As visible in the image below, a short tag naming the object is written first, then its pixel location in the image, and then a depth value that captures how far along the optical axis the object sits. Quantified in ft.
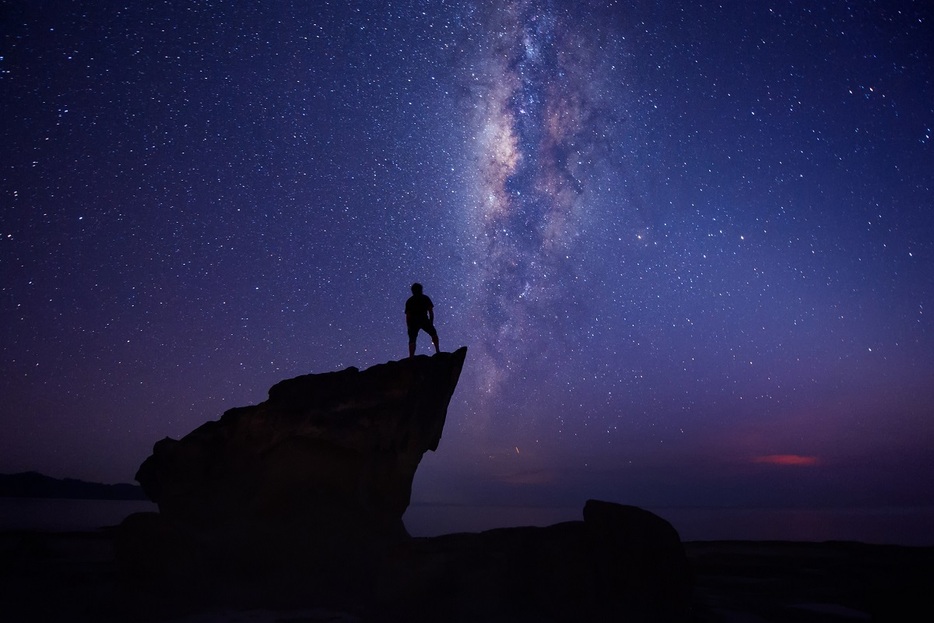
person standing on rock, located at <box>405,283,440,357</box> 62.59
